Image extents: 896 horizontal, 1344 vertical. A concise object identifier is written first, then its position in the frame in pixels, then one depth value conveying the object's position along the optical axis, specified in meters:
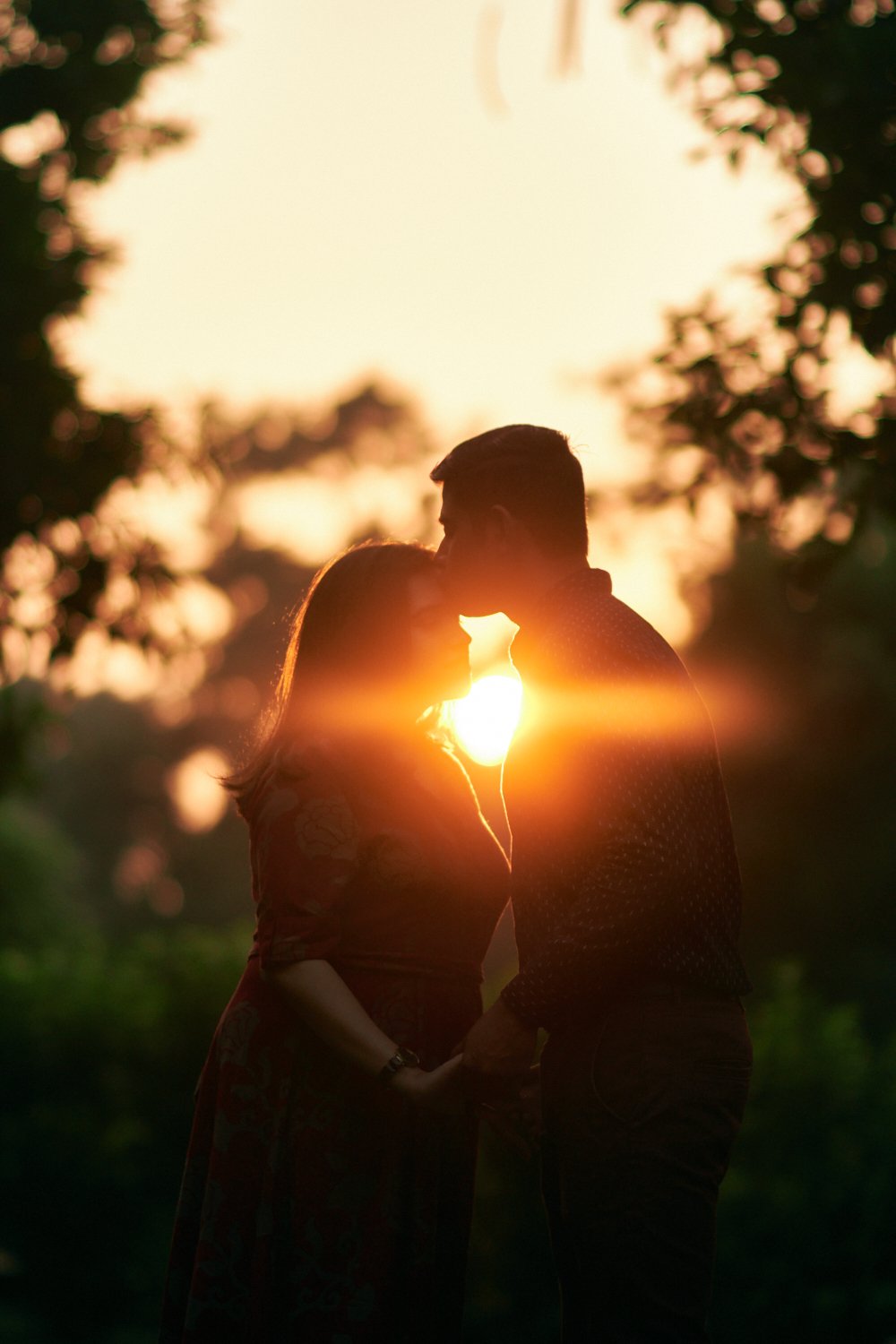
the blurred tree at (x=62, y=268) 15.04
